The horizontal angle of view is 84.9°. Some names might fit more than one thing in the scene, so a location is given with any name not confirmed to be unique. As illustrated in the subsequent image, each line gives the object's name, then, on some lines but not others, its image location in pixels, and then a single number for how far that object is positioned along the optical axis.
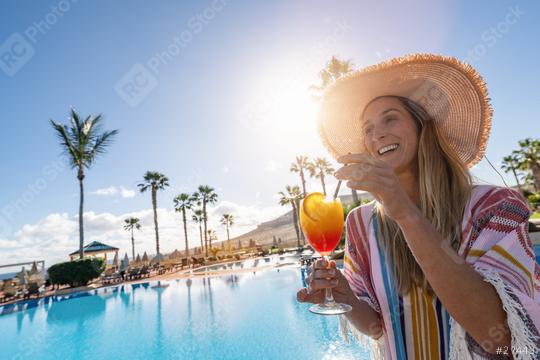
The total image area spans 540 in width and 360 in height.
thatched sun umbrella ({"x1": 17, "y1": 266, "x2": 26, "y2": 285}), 18.72
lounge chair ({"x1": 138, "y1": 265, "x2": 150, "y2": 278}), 22.44
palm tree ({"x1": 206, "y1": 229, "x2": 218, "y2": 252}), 44.88
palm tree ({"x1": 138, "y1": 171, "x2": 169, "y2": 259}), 32.00
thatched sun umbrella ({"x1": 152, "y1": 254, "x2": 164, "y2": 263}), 30.33
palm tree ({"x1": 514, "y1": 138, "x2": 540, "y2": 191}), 33.75
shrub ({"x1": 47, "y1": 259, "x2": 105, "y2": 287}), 17.73
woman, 0.77
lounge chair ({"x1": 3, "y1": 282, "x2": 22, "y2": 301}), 16.38
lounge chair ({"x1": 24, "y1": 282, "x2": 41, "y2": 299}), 16.45
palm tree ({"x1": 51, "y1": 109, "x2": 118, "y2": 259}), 20.17
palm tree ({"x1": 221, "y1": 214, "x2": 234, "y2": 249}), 56.72
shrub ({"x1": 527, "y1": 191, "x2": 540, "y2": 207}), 29.25
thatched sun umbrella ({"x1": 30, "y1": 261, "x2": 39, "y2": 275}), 20.35
